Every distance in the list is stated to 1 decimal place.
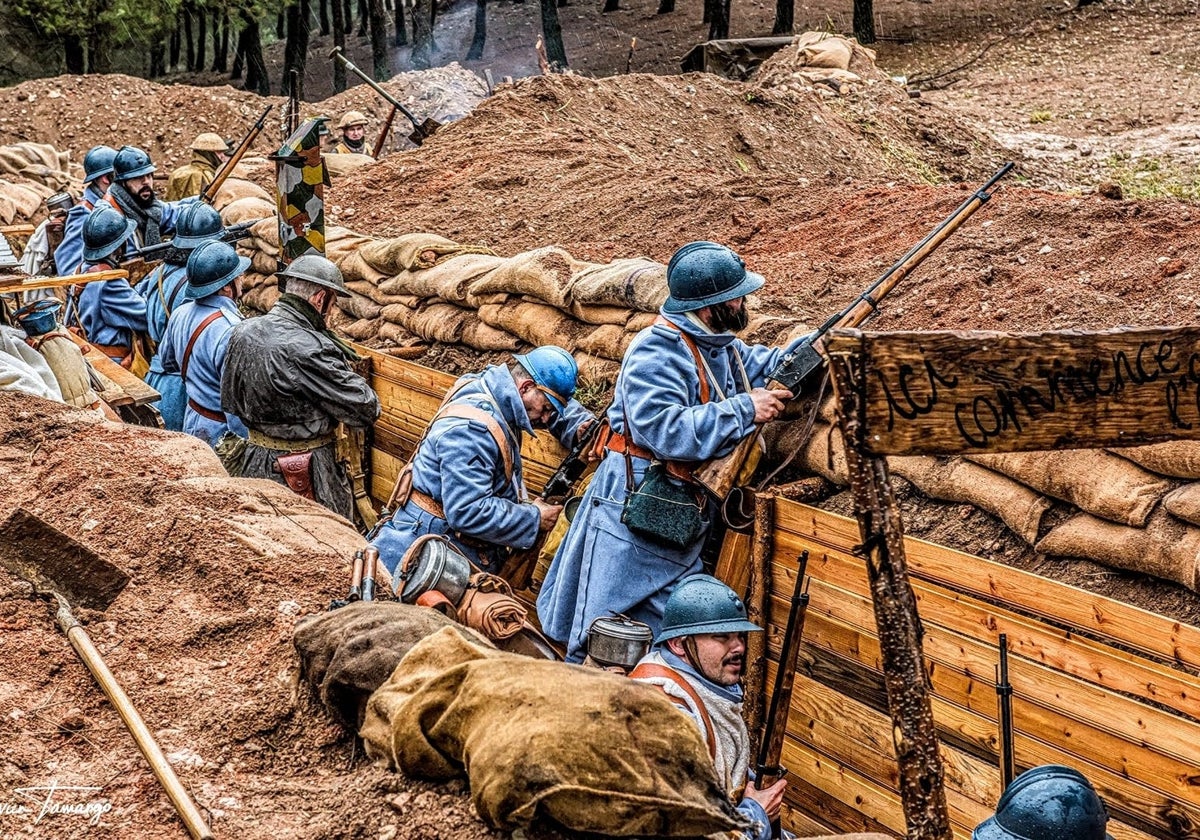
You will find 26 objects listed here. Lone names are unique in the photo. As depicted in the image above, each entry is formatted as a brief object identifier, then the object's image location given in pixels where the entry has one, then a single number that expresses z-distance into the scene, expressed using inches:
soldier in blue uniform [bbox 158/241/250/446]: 248.4
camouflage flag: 303.3
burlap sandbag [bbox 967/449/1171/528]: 132.3
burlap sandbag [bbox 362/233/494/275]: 305.6
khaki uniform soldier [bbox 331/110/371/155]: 579.2
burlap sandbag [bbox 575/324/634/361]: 219.6
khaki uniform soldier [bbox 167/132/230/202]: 474.0
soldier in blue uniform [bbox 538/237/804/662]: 157.4
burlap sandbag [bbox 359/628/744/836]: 98.3
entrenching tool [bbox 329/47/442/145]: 546.9
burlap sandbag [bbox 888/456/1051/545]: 144.3
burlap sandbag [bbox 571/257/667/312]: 215.0
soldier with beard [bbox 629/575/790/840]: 122.3
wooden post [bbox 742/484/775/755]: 163.8
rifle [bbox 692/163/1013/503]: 161.9
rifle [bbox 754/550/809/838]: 141.6
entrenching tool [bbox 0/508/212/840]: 164.4
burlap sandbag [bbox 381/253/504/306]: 277.1
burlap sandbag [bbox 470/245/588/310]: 243.3
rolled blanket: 159.0
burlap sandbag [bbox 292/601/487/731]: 128.9
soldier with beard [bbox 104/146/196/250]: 362.9
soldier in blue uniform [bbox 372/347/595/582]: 174.1
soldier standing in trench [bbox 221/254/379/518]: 227.5
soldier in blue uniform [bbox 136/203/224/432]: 283.9
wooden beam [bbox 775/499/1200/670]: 119.6
